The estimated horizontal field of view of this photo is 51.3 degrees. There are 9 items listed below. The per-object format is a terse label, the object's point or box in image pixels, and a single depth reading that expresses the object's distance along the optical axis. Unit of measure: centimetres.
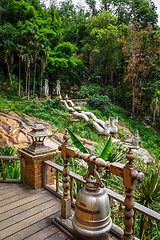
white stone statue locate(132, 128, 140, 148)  926
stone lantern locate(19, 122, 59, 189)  305
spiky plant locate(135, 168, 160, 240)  287
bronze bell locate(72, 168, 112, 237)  115
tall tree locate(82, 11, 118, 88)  1986
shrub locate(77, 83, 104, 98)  1890
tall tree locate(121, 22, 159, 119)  1681
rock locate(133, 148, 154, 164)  783
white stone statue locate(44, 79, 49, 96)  1730
